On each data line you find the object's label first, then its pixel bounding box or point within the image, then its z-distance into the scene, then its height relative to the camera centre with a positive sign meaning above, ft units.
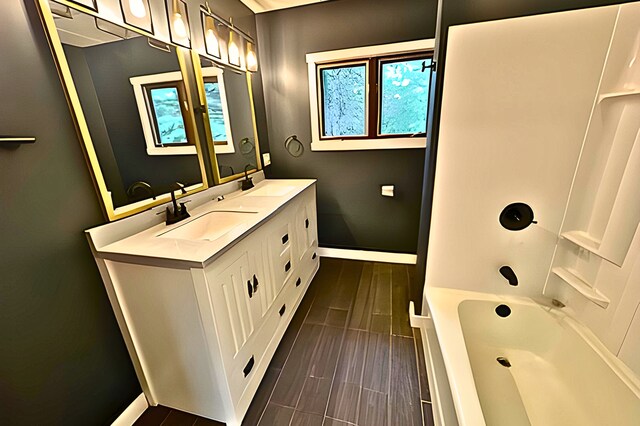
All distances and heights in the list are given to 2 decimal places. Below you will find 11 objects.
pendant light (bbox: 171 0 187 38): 5.08 +2.16
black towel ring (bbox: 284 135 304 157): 8.78 -0.53
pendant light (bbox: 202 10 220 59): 5.99 +2.22
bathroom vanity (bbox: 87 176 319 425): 3.58 -2.43
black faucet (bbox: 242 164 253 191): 7.42 -1.38
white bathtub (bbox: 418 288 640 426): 3.39 -3.77
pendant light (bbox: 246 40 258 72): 7.56 +2.09
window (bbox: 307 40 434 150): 7.39 +0.88
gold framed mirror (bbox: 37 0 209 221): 3.52 +0.50
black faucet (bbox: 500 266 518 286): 4.65 -2.72
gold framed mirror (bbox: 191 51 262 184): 6.10 +0.37
